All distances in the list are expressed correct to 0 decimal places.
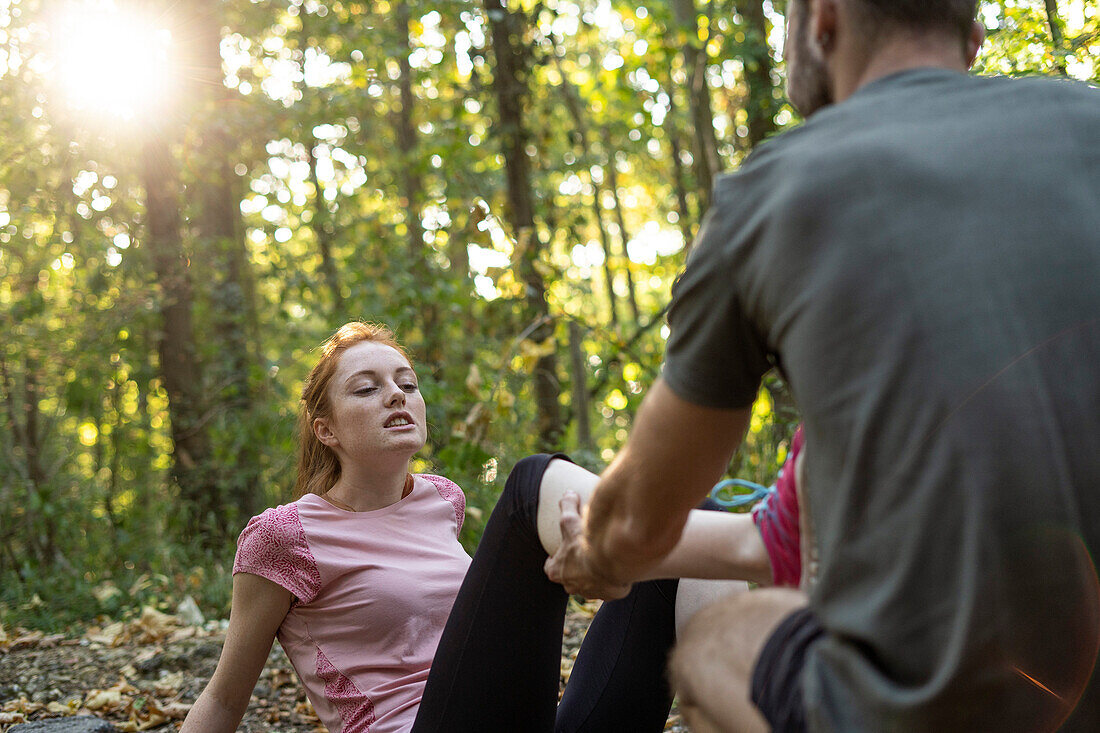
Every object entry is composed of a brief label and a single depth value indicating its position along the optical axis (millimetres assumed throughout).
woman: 2016
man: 1054
